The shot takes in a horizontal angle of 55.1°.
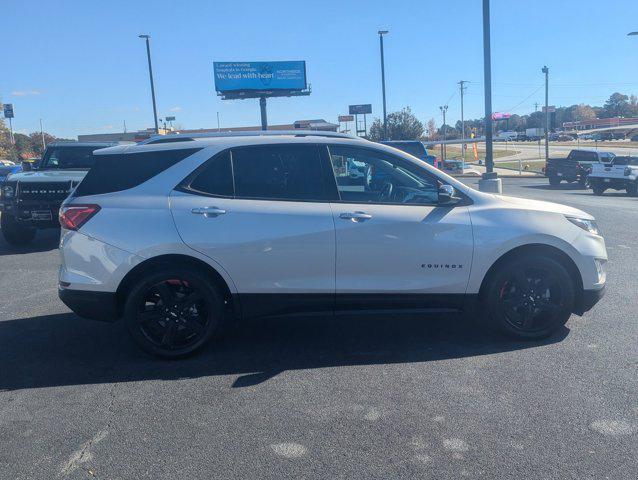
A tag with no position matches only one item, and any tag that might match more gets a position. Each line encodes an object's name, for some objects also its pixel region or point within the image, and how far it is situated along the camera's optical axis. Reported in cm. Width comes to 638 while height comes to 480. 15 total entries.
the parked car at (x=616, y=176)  2472
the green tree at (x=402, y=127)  4600
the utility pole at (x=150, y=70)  3155
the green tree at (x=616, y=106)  14738
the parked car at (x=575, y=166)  2895
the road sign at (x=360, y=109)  5141
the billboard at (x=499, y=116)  14419
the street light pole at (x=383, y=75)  3554
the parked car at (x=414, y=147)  1617
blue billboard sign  4350
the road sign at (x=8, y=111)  4925
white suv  494
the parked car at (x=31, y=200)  1030
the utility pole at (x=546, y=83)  4997
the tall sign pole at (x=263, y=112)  4262
